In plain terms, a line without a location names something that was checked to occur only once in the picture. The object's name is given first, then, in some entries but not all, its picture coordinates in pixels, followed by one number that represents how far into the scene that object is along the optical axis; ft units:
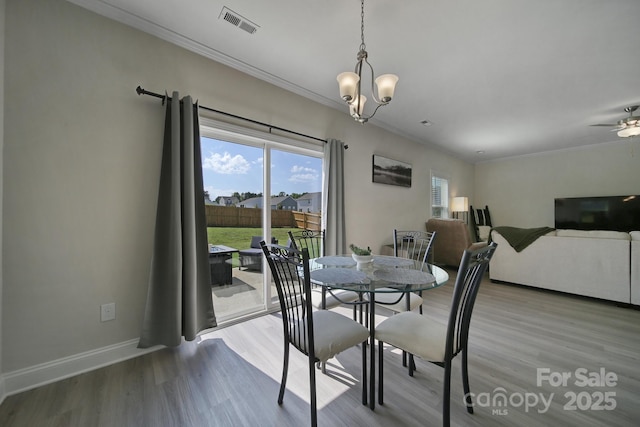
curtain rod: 6.17
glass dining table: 4.49
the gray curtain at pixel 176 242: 6.16
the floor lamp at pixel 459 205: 19.53
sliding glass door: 7.92
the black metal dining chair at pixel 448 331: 3.94
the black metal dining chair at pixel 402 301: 6.16
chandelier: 5.55
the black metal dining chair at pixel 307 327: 4.11
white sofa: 9.55
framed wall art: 13.12
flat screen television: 15.42
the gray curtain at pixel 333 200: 10.24
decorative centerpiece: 5.96
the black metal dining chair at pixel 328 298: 6.10
